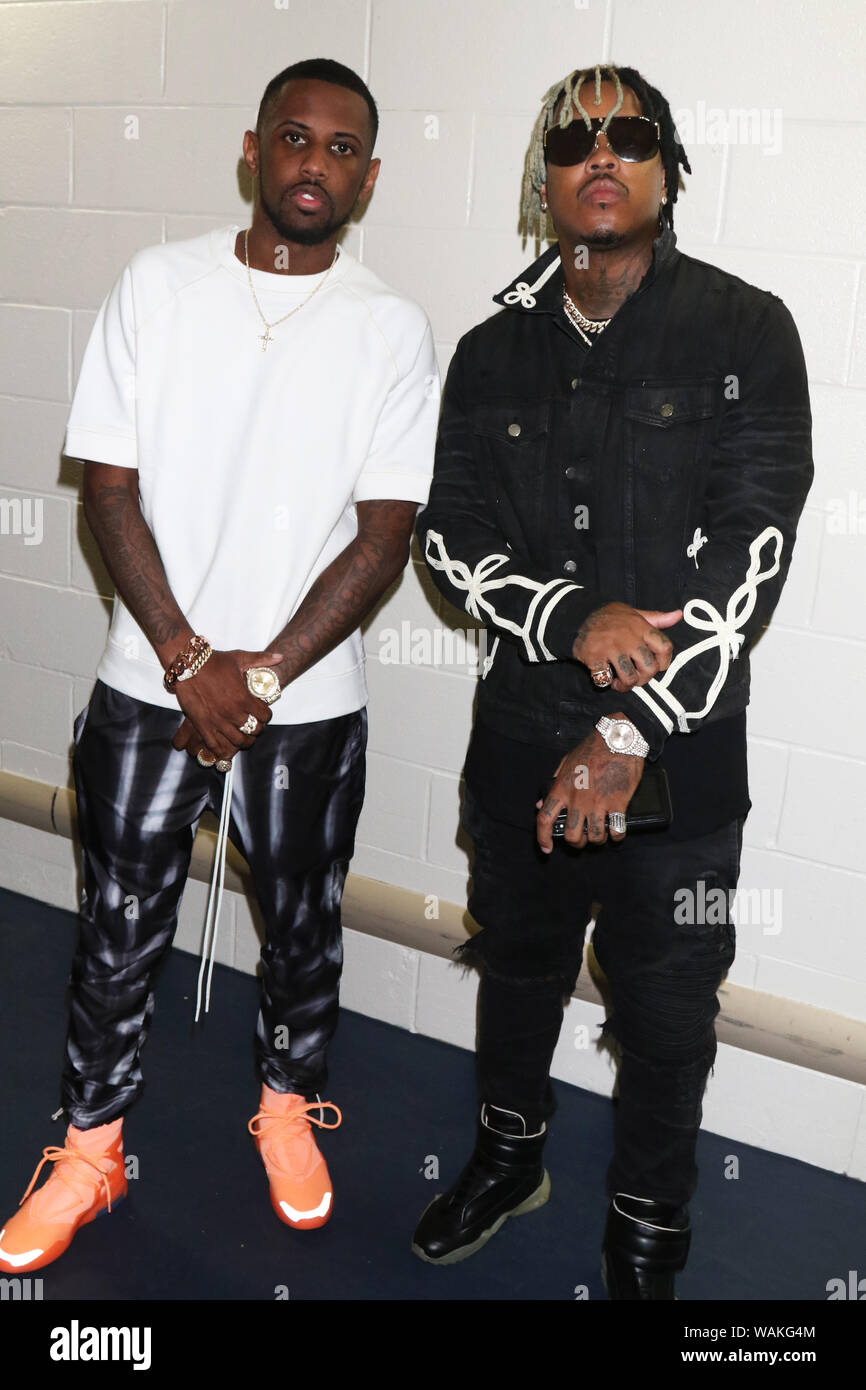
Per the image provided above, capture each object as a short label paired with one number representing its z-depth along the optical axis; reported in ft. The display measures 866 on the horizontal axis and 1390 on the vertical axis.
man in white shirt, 6.65
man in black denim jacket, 6.06
